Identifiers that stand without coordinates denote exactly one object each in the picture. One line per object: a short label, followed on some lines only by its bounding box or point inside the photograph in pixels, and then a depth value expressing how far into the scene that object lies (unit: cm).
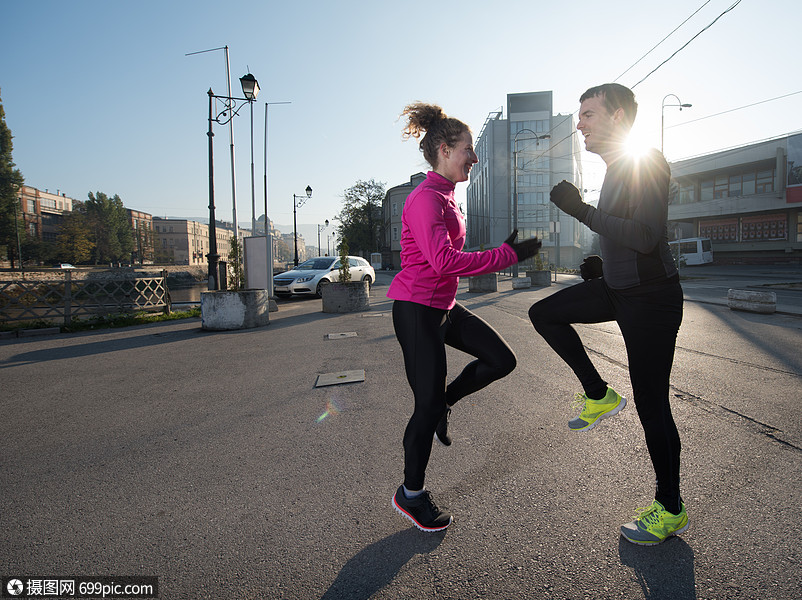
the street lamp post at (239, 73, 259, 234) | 1489
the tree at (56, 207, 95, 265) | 6919
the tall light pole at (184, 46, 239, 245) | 1689
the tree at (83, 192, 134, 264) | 7588
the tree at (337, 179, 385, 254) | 7306
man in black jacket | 209
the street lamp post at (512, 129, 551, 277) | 2939
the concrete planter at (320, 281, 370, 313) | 1298
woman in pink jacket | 222
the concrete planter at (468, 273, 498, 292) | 1891
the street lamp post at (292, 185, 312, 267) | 3878
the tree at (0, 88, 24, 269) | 4909
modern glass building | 6756
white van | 4112
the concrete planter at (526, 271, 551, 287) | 2198
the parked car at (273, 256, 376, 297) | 1834
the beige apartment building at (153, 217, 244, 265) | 13675
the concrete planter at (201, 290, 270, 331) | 1023
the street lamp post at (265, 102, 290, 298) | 1348
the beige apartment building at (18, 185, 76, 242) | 8569
